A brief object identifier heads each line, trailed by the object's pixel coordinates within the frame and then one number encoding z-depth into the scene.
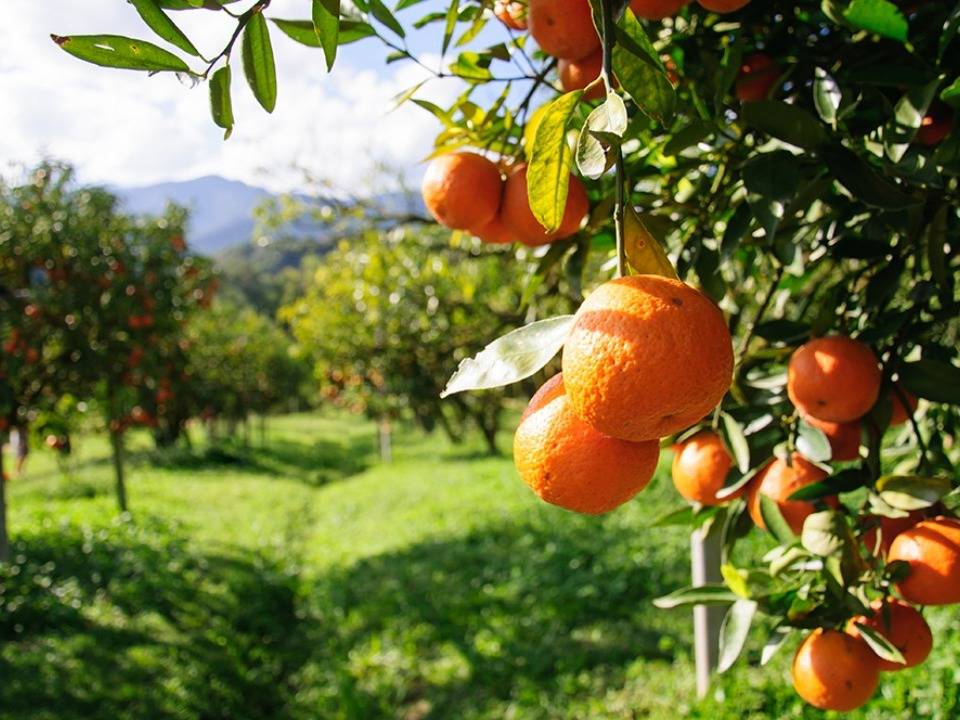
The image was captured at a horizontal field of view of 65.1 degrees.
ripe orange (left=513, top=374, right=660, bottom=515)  0.61
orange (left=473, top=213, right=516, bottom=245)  0.94
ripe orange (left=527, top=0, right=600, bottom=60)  0.75
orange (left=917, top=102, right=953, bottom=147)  0.98
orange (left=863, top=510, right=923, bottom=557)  0.96
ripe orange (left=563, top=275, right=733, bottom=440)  0.53
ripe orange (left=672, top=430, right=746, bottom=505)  1.04
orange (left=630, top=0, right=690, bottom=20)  0.75
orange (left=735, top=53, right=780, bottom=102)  1.06
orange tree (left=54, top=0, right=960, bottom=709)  0.64
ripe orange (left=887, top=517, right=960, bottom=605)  0.83
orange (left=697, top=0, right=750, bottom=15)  0.74
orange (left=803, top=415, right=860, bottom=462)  1.03
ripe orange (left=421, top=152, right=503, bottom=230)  0.89
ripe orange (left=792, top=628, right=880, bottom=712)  0.90
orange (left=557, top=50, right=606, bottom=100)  0.83
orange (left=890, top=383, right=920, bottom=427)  1.08
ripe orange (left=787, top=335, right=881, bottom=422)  0.95
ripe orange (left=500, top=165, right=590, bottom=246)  0.86
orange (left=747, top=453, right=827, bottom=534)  0.98
